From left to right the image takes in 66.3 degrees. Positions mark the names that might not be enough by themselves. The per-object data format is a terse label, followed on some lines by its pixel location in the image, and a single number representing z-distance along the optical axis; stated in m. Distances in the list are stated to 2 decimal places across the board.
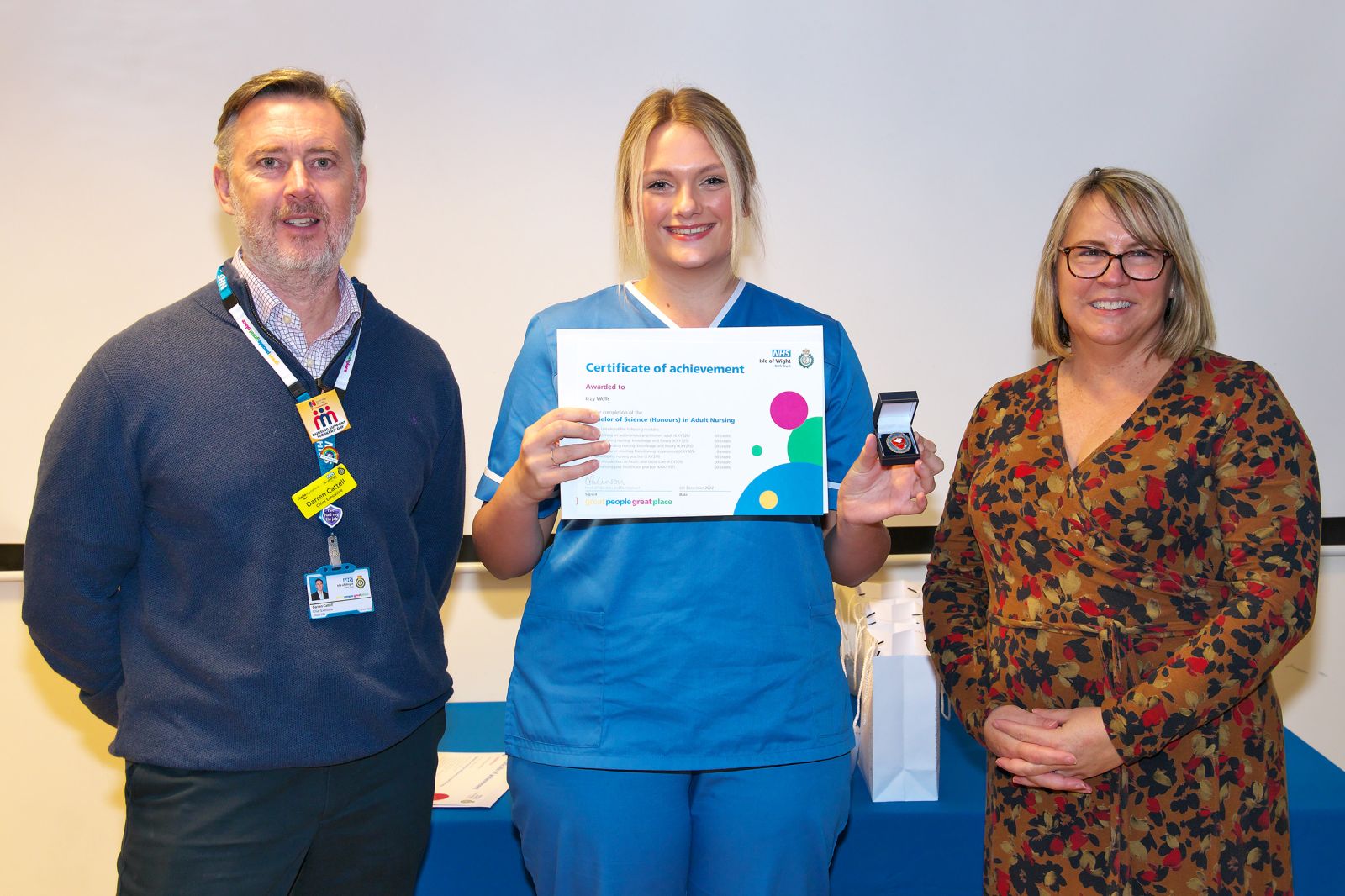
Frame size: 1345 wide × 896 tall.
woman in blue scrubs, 1.78
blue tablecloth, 2.48
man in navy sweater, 1.72
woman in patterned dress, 1.65
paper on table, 2.53
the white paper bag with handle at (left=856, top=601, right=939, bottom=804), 2.52
